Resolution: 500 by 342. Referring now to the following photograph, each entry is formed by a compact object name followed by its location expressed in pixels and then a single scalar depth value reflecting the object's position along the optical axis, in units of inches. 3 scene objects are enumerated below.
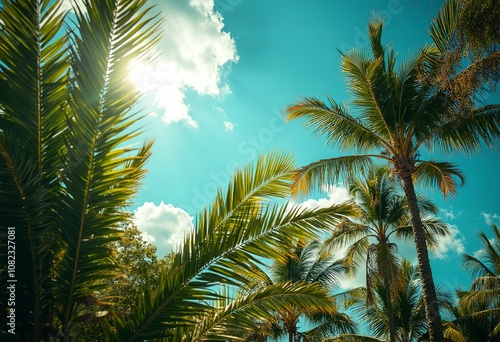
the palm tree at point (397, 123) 380.8
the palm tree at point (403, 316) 747.4
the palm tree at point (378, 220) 605.6
